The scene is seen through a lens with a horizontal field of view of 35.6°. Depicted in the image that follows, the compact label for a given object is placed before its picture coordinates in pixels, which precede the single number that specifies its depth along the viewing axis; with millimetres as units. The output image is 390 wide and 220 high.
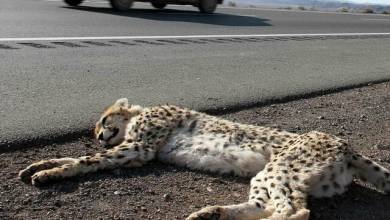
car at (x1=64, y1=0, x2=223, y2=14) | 16750
